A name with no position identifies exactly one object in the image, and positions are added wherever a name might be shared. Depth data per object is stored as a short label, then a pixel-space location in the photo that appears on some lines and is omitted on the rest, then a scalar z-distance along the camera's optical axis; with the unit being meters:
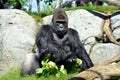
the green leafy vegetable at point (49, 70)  7.33
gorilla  7.79
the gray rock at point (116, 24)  10.24
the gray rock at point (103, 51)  9.91
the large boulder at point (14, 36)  10.01
